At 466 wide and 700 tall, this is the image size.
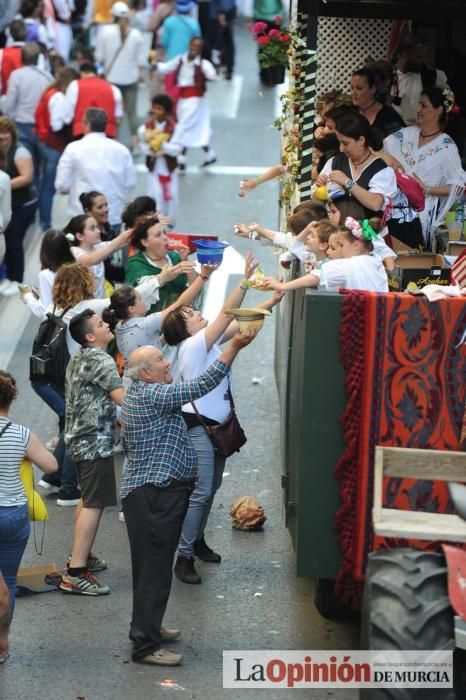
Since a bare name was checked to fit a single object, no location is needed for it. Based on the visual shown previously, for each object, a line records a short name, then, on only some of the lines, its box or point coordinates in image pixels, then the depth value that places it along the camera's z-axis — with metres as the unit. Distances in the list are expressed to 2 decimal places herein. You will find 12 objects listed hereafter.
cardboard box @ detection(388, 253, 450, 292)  16.84
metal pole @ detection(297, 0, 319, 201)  18.06
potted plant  22.36
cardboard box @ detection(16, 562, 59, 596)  16.58
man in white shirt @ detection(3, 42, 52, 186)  33.81
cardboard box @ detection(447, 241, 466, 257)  17.97
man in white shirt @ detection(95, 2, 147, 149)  41.72
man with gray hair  14.24
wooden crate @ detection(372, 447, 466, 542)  11.66
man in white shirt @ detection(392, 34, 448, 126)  23.02
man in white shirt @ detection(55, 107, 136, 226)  27.33
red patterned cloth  12.98
